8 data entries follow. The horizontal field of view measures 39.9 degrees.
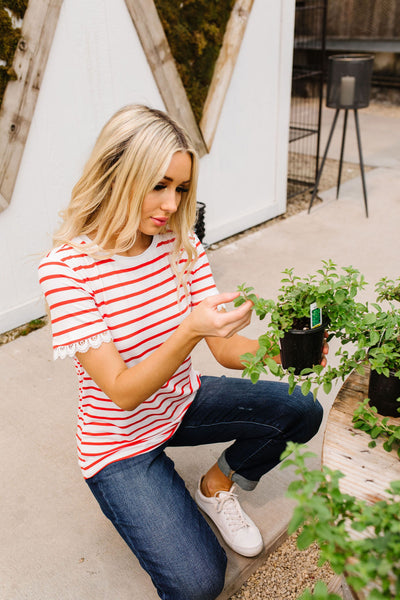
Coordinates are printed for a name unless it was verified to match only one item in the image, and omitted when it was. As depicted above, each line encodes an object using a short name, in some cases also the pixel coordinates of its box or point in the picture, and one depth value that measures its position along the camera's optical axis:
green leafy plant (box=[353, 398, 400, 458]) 1.21
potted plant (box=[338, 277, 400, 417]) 1.26
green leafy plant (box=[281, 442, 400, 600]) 0.82
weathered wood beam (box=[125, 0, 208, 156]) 3.14
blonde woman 1.42
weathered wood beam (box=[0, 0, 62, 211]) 2.74
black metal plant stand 4.01
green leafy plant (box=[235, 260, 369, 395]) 1.32
